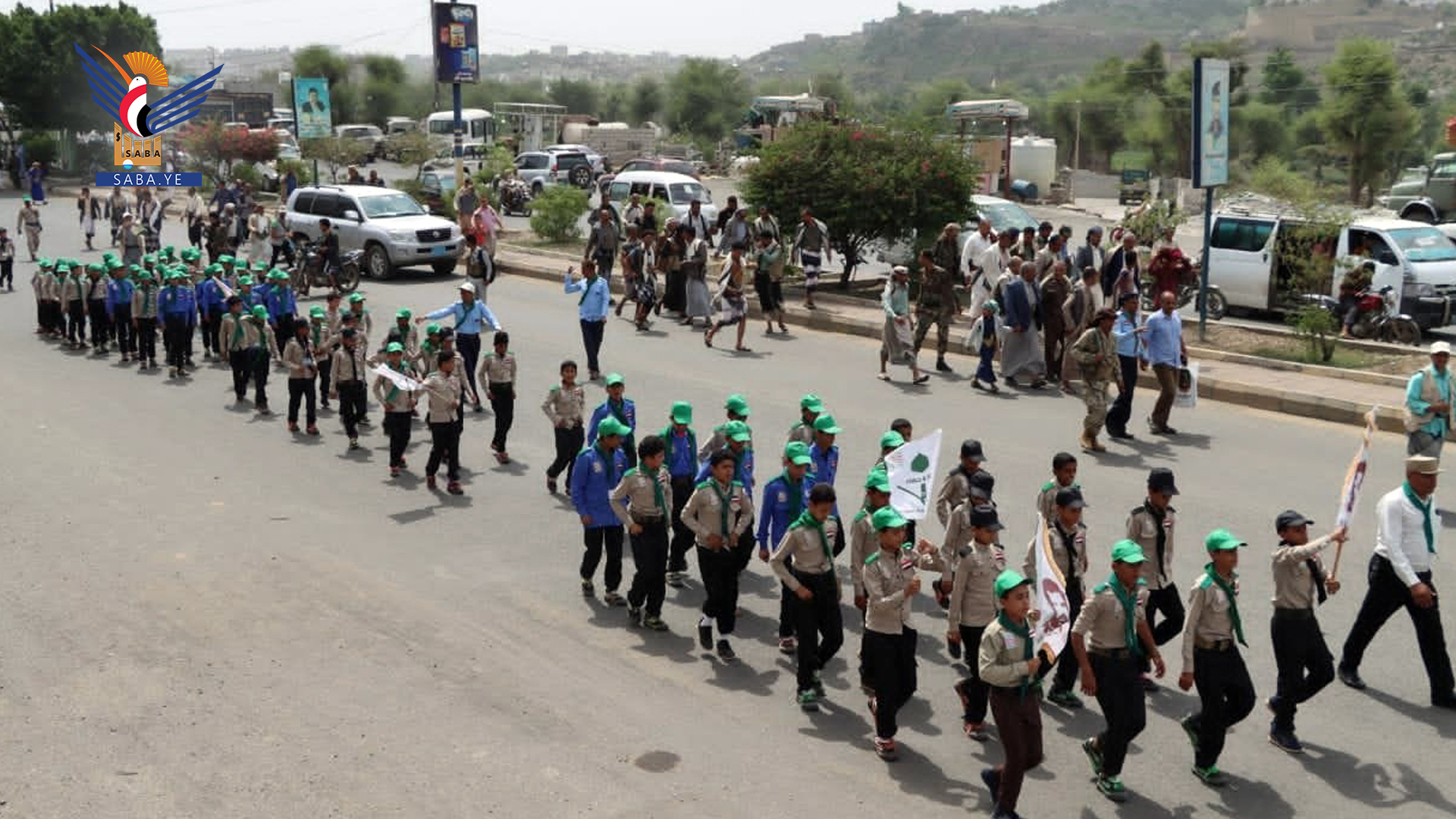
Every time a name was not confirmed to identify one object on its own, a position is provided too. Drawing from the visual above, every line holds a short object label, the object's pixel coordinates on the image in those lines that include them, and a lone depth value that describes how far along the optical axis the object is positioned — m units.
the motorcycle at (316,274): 24.91
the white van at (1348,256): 19.27
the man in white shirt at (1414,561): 8.02
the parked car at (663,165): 48.88
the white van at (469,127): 68.25
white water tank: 53.56
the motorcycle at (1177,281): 18.48
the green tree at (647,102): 129.00
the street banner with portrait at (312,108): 40.06
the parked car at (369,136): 68.94
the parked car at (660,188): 32.09
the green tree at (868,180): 21.83
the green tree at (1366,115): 57.06
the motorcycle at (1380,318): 18.58
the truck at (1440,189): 33.50
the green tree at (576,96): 155.19
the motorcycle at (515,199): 41.49
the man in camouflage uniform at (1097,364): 13.58
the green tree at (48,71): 59.88
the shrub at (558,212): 30.88
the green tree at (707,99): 109.25
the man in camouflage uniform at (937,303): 17.19
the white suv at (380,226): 26.38
